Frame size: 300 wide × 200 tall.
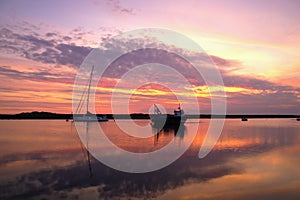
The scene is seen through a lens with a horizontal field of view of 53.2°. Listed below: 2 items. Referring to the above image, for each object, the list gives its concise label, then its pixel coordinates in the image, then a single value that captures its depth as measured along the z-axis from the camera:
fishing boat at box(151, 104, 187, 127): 80.88
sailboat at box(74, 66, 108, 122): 113.01
